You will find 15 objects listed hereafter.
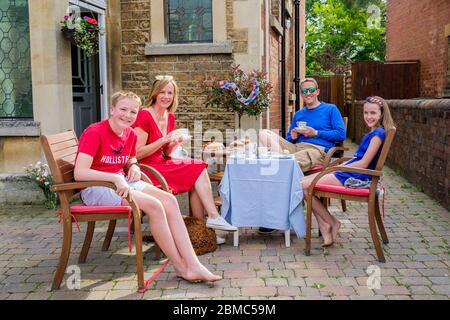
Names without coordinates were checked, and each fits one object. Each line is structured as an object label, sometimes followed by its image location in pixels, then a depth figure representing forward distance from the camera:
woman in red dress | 5.29
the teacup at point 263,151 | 5.62
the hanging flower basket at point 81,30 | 7.11
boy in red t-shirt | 4.18
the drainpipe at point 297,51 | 12.80
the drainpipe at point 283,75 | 11.41
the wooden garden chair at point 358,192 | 4.82
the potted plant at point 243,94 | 6.80
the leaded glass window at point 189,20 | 8.38
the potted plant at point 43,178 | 7.11
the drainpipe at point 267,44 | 9.11
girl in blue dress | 4.98
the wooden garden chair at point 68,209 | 4.13
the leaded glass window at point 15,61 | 7.34
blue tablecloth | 5.27
